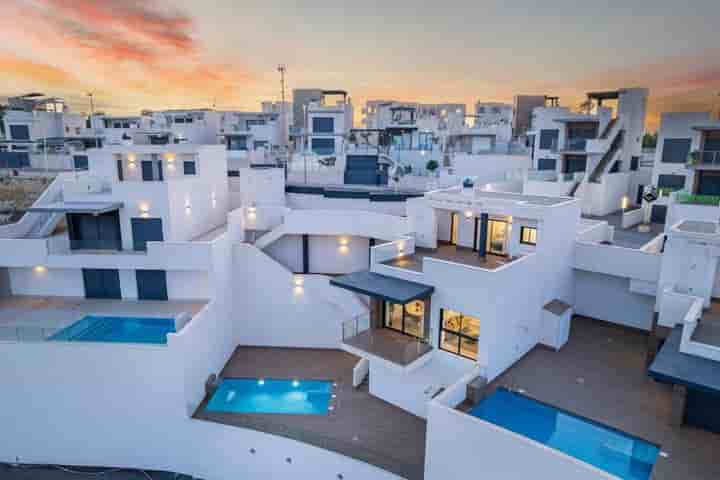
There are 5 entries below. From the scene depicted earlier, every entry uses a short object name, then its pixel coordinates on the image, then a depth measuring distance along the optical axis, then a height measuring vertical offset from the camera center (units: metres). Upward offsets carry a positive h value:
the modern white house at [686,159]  21.97 +0.05
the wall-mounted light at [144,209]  19.33 -2.47
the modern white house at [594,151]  27.44 +0.58
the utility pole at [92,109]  45.84 +5.51
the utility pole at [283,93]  41.53 +6.46
